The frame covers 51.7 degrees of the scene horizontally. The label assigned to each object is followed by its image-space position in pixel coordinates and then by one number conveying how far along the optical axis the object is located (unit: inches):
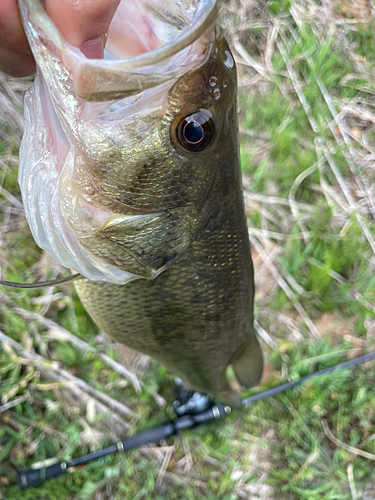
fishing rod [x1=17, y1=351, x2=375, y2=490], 23.8
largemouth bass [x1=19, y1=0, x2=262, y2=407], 9.2
